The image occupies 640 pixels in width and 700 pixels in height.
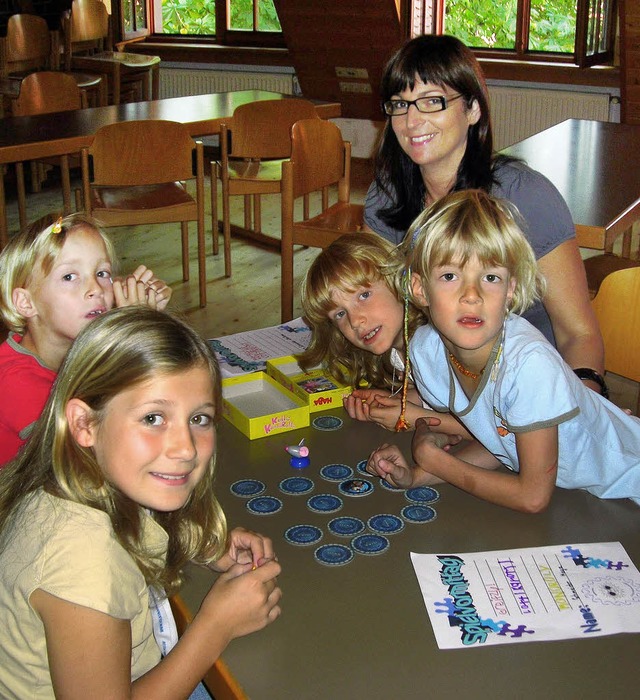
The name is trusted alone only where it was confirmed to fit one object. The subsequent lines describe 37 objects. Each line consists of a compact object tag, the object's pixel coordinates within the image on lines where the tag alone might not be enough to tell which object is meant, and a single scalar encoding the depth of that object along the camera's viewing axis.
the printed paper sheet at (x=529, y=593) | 1.04
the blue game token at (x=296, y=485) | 1.35
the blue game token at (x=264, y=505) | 1.30
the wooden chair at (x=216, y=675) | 0.97
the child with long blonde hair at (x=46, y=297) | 1.61
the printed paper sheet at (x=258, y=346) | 1.79
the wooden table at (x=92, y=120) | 3.85
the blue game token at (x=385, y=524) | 1.24
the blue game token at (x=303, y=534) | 1.22
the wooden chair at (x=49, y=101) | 4.74
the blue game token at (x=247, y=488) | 1.35
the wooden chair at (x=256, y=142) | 4.32
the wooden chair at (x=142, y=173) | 3.75
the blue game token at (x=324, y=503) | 1.30
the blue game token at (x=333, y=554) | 1.17
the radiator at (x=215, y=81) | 7.02
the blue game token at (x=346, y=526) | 1.24
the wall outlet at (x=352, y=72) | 6.43
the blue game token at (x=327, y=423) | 1.58
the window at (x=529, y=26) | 5.93
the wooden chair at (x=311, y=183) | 3.73
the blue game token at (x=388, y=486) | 1.36
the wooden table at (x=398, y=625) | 0.96
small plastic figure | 1.43
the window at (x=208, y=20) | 7.02
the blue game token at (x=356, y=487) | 1.35
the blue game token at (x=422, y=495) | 1.33
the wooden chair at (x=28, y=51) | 6.11
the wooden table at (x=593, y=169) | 2.61
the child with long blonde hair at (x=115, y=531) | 1.01
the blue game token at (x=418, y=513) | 1.27
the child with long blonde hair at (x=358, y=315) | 1.79
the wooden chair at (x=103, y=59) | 6.43
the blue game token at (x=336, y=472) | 1.39
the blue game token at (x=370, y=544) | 1.19
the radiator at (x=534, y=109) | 5.99
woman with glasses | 1.84
